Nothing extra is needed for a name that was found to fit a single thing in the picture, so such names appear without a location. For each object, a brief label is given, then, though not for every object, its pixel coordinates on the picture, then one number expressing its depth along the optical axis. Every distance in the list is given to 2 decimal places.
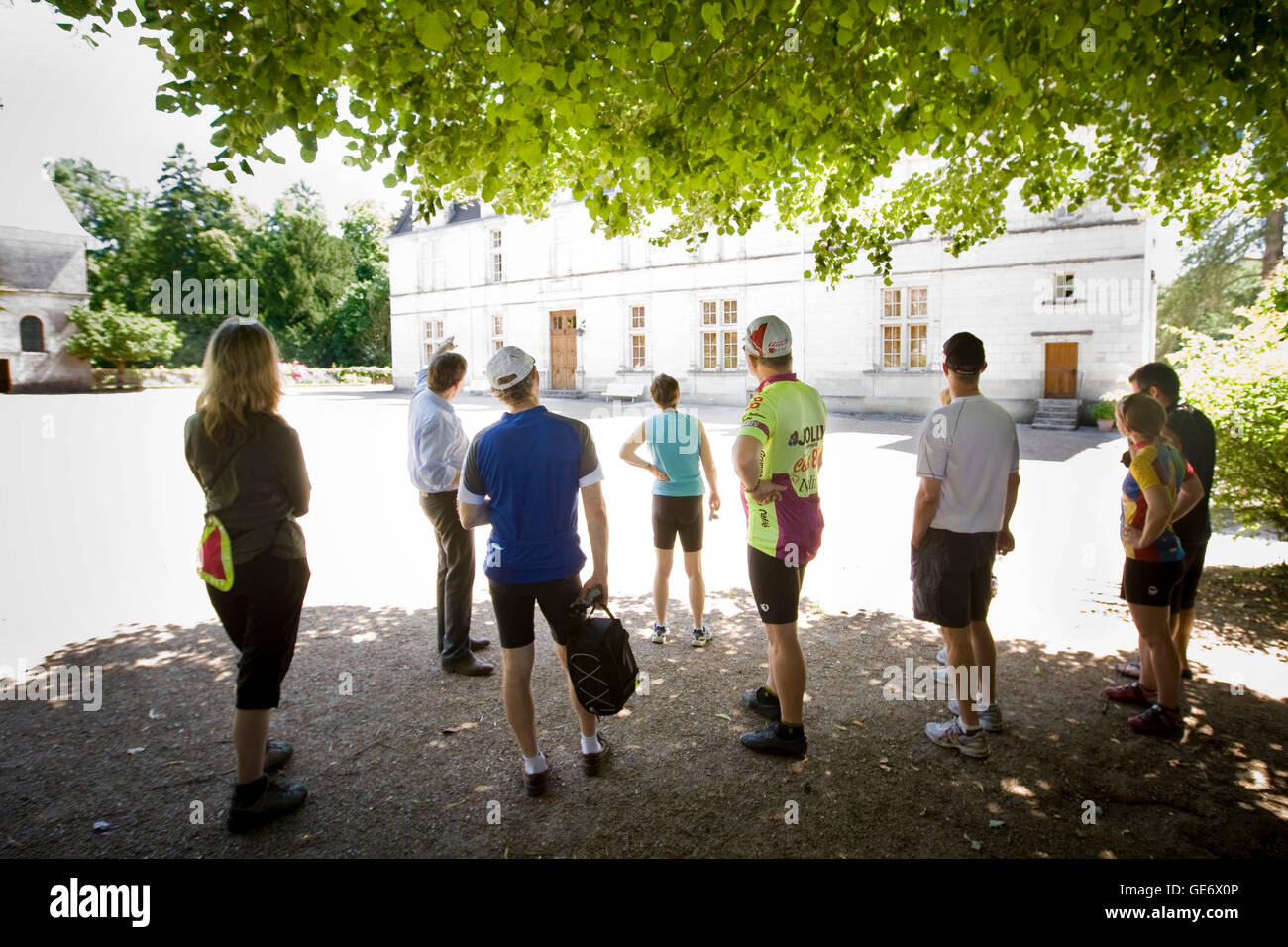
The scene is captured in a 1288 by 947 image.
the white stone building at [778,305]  23.55
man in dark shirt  4.59
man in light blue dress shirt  5.23
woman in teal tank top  5.46
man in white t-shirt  4.00
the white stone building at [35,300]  38.09
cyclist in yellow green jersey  3.90
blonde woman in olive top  3.39
